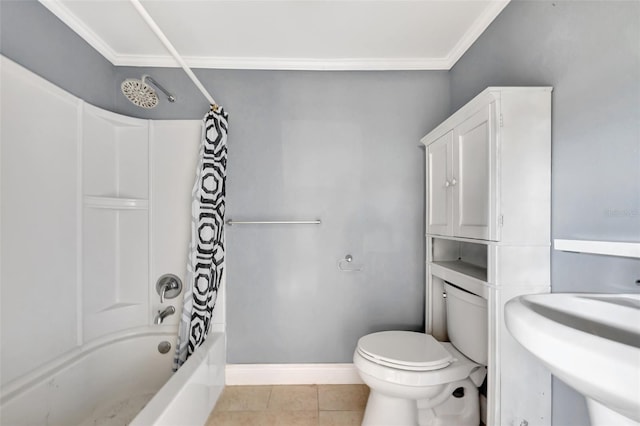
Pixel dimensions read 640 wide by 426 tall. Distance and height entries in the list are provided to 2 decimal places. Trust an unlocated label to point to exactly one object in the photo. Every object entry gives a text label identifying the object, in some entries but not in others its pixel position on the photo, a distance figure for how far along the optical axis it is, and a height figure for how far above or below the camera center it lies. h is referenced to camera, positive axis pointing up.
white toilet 1.25 -0.75
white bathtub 1.15 -0.89
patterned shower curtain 1.57 -0.18
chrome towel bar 1.79 -0.06
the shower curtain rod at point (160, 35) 0.97 +0.73
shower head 1.40 +0.65
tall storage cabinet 1.08 -0.06
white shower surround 1.18 -0.26
